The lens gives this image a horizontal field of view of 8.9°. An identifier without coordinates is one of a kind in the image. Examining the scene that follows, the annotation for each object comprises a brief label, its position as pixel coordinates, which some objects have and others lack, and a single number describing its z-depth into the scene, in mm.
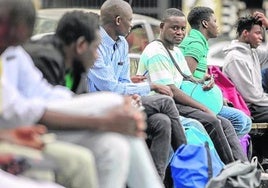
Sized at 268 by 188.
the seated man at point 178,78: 13540
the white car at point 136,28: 20639
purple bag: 15162
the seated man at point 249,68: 15558
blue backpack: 12464
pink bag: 15251
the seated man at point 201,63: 14556
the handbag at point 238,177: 11687
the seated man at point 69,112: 8015
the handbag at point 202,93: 14026
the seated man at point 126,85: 12367
